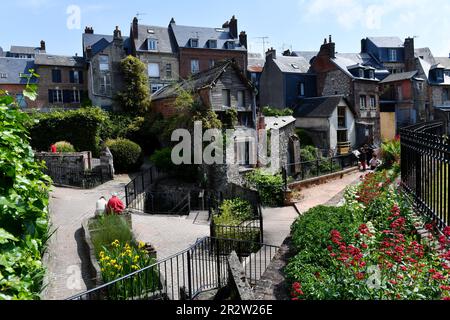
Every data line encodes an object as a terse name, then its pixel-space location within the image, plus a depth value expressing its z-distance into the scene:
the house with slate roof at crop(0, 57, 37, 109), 36.59
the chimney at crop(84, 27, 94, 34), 39.00
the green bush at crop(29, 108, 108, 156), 24.94
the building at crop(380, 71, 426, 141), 42.94
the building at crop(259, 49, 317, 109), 39.81
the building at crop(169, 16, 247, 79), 40.09
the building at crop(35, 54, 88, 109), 36.72
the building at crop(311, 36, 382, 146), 37.19
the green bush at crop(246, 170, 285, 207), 19.66
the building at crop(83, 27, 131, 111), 35.38
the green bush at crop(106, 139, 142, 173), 24.86
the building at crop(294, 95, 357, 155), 34.47
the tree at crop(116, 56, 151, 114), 33.38
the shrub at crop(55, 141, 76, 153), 23.25
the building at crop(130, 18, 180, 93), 37.84
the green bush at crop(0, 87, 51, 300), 3.96
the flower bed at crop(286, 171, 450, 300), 4.45
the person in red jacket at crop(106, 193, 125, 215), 12.83
